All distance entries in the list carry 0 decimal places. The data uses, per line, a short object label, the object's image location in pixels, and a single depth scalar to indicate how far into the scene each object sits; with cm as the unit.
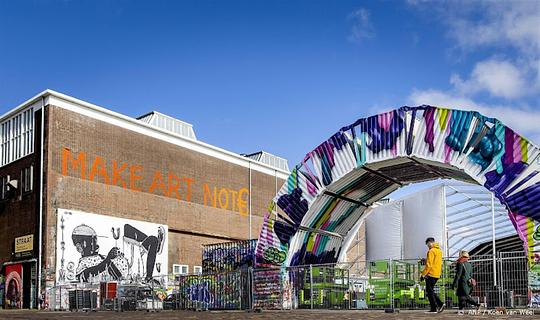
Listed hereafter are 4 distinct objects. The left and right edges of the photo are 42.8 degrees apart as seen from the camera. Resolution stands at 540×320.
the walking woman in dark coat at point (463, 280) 1662
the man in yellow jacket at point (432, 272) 1628
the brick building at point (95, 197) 3462
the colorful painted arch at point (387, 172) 2002
